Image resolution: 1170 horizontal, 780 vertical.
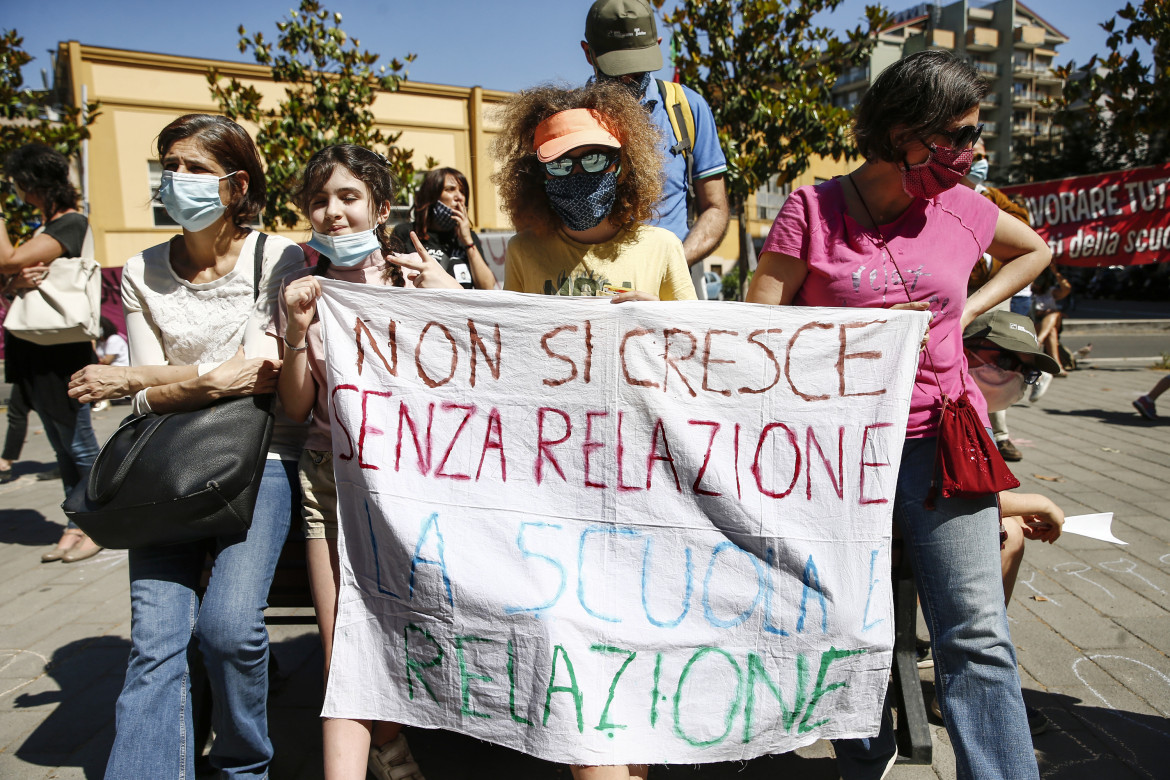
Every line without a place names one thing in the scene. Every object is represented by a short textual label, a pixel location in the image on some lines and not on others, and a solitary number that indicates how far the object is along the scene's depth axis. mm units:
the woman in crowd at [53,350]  4125
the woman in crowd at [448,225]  4098
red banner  10766
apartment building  67500
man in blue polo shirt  2914
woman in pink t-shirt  1910
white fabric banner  2012
